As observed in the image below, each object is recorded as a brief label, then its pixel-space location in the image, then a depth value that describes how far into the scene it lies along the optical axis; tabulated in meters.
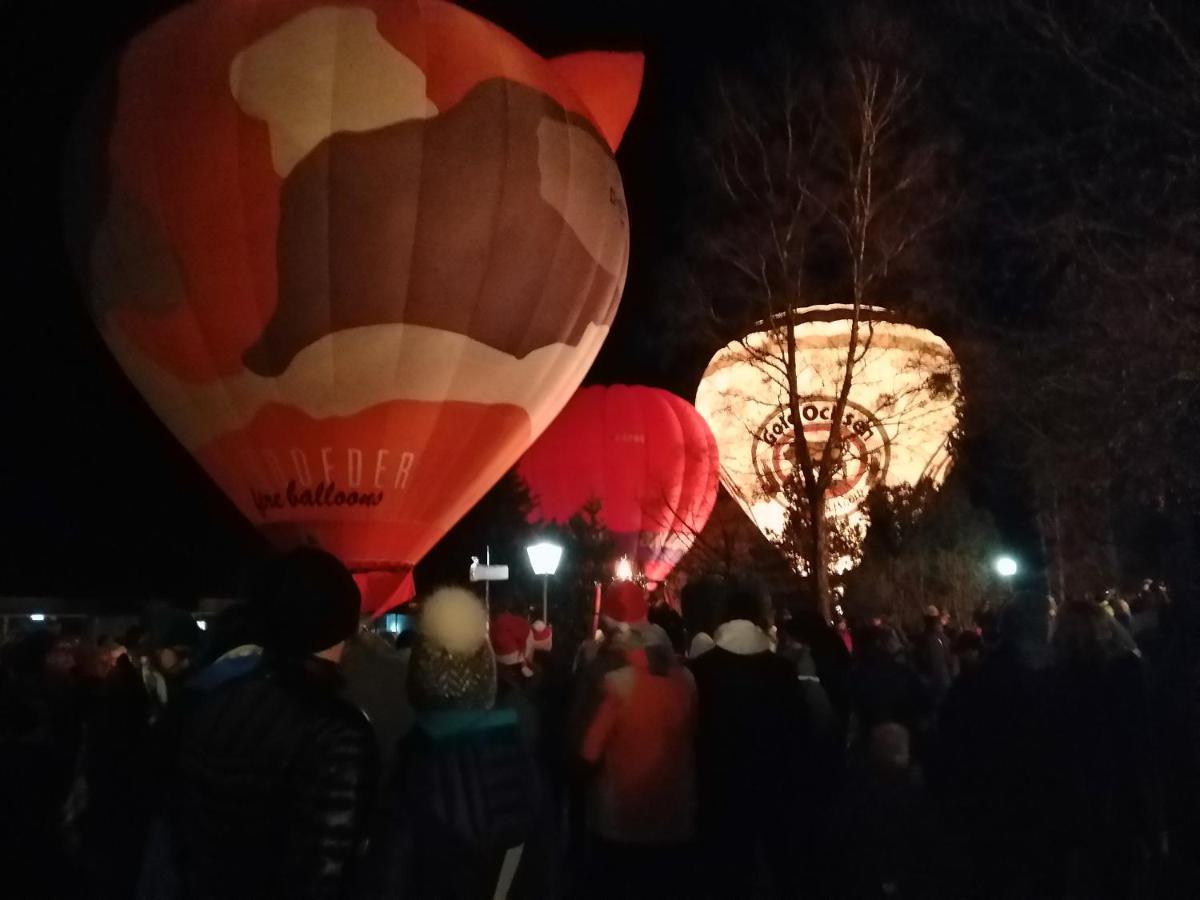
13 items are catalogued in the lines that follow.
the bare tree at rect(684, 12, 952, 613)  16.58
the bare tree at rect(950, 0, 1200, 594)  7.73
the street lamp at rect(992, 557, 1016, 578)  30.55
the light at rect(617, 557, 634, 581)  23.59
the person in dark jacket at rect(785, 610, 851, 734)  6.49
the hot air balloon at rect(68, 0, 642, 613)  10.31
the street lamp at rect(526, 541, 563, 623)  15.01
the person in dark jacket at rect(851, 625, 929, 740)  7.45
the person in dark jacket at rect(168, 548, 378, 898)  2.52
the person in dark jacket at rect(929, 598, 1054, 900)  4.63
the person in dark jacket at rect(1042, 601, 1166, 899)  4.68
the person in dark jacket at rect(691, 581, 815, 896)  4.33
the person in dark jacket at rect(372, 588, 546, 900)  2.85
